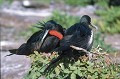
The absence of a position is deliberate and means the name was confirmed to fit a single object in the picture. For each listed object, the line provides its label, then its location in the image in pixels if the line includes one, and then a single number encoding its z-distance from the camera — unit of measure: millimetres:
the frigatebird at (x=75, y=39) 8312
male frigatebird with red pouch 9820
